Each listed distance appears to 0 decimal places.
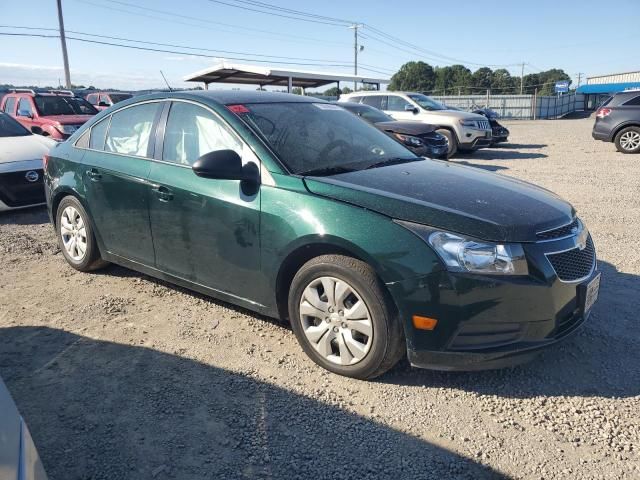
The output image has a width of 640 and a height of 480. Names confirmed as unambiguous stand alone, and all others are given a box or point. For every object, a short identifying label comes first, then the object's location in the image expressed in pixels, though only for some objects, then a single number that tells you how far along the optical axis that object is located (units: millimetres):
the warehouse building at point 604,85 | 52031
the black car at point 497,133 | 15898
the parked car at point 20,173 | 7184
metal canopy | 21656
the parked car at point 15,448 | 1441
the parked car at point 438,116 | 13625
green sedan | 2783
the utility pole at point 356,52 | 63000
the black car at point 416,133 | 11594
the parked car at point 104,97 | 21094
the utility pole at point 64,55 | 32500
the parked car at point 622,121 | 14047
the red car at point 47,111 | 12133
